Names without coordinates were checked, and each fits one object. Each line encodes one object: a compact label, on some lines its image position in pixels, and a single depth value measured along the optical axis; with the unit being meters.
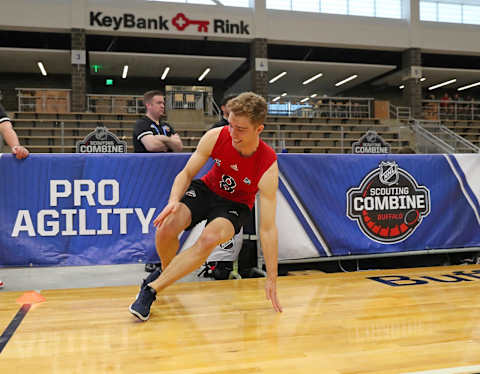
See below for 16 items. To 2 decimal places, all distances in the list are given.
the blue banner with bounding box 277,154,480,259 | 4.02
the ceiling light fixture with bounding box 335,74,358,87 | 21.36
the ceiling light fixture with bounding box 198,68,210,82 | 20.48
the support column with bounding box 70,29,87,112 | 15.44
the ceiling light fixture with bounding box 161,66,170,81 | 20.03
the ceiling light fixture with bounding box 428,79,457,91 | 22.68
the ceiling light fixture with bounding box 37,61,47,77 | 18.70
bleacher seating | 13.91
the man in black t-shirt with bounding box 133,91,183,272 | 4.18
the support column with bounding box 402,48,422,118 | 17.91
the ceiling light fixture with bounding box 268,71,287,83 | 20.69
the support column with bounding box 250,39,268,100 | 16.62
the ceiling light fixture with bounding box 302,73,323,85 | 21.16
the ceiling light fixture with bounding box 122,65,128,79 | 19.83
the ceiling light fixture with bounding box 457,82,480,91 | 23.58
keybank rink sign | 15.52
